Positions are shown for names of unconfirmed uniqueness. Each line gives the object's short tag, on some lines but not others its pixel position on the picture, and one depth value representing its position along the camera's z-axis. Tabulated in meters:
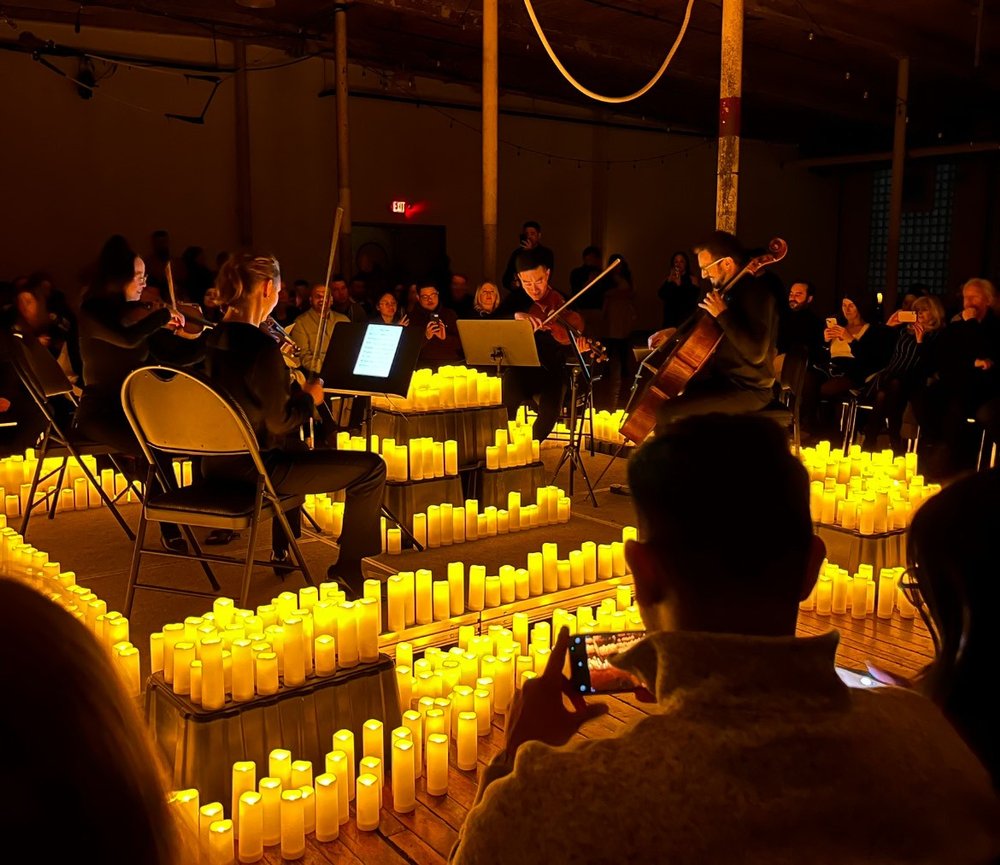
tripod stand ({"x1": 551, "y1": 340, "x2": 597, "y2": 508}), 5.63
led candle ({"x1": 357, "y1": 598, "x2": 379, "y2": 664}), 2.77
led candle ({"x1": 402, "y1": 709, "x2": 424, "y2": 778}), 2.67
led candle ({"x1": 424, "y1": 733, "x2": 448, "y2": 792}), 2.58
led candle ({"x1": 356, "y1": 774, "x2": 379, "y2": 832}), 2.44
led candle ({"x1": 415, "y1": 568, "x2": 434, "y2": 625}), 3.45
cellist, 4.72
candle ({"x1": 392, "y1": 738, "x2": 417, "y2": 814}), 2.49
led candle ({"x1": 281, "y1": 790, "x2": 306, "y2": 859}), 2.32
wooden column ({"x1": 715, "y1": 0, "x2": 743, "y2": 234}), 5.64
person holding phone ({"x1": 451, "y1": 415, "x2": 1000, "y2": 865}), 0.99
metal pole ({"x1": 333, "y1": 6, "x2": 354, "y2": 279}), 9.35
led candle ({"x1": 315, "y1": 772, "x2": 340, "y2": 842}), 2.39
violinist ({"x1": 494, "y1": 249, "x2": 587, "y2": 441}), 5.97
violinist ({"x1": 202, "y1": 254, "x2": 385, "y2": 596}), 3.54
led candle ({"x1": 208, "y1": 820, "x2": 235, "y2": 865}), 2.24
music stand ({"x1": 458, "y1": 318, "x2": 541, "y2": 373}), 5.26
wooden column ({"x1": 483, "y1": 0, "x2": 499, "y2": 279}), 7.42
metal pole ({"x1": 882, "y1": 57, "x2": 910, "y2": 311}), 11.40
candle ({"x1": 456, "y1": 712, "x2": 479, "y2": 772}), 2.71
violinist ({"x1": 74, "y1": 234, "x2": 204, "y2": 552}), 4.54
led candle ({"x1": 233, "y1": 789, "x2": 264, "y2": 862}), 2.30
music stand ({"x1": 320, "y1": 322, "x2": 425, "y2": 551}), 4.37
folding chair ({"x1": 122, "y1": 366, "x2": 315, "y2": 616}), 3.29
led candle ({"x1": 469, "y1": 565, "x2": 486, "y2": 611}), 3.61
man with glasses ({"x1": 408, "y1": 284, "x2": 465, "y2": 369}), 7.34
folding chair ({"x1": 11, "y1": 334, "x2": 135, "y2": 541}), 4.38
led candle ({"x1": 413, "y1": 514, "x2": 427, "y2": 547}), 4.64
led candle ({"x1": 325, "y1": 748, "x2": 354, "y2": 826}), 2.46
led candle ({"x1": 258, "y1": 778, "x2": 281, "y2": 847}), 2.34
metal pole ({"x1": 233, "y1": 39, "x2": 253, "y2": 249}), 11.09
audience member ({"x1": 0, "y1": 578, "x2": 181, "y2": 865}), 0.54
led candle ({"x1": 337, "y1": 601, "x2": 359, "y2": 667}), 2.74
